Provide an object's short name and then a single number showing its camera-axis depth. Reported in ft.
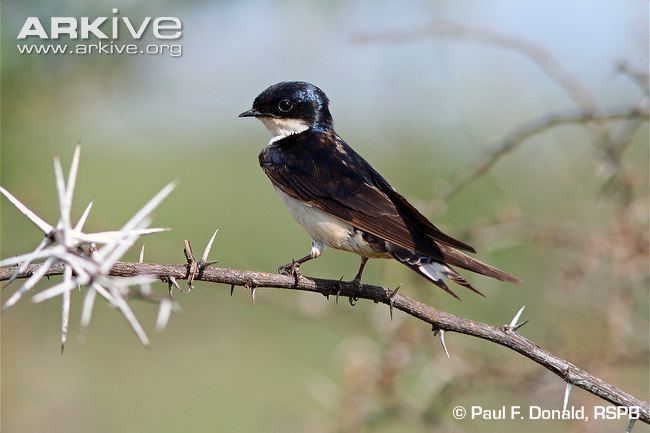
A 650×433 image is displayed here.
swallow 19.85
